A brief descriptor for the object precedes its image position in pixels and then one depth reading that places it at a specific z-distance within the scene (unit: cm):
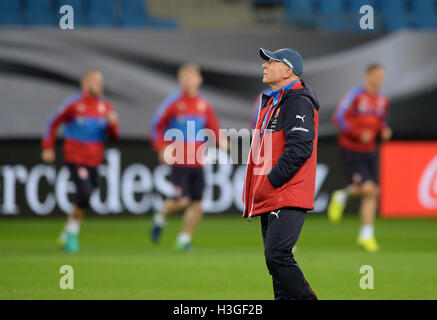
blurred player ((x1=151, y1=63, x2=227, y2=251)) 1296
